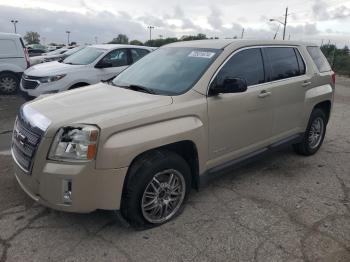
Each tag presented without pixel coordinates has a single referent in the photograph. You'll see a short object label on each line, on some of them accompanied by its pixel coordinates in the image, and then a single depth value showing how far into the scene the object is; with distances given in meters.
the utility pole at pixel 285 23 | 37.62
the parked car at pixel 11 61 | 11.24
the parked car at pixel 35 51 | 27.82
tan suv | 3.17
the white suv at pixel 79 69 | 8.49
